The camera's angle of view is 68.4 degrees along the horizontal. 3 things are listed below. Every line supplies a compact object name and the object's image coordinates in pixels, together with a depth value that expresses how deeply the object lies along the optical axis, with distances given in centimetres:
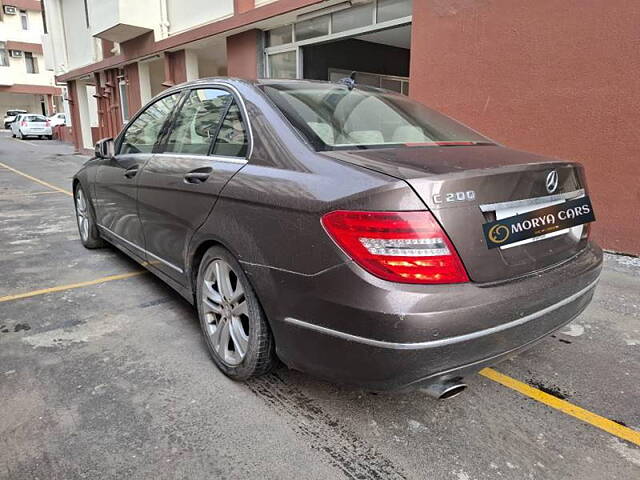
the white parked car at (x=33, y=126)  2717
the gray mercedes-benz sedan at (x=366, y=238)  179
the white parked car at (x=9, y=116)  3608
